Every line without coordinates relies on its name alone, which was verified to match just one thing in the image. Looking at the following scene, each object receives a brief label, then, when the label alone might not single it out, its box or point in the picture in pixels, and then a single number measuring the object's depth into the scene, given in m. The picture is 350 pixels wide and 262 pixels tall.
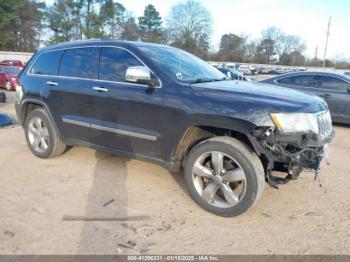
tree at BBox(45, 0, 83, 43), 59.56
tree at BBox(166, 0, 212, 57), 79.32
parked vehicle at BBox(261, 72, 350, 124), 8.62
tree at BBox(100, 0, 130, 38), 62.35
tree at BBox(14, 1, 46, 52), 60.72
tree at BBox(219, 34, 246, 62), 87.56
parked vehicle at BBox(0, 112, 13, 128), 7.74
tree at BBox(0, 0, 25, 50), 53.59
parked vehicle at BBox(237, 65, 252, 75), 54.09
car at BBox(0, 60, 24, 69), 28.88
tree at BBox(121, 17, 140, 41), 68.31
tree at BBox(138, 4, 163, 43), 76.31
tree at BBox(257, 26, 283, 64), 94.26
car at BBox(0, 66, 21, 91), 16.27
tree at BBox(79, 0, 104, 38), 57.97
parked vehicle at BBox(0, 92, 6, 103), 8.77
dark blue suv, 3.32
